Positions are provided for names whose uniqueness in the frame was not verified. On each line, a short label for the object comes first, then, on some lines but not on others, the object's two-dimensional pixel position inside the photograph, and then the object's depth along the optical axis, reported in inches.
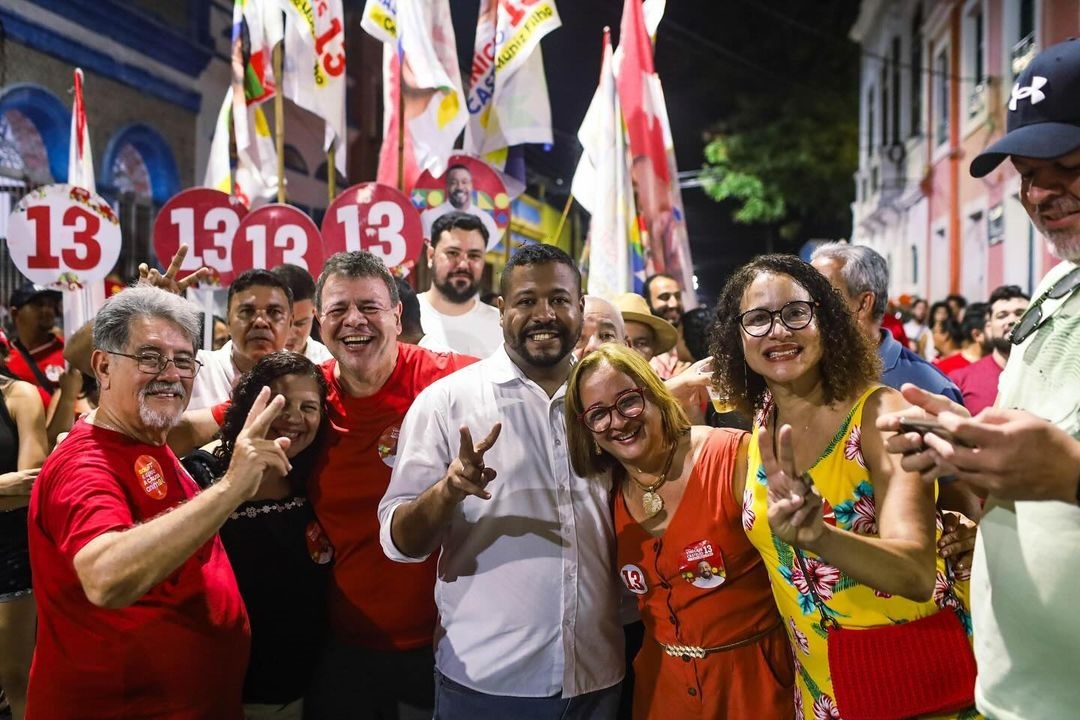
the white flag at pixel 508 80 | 299.1
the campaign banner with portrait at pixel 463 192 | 296.2
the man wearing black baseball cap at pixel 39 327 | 269.1
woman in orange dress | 108.1
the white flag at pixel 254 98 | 292.7
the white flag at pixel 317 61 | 279.9
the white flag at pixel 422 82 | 283.0
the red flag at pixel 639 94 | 302.5
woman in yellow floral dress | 84.7
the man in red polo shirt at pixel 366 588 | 131.5
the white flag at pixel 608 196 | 270.4
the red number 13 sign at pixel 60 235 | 243.6
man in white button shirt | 114.4
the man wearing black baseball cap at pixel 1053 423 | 71.5
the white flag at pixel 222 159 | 328.8
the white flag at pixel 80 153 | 308.5
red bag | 93.1
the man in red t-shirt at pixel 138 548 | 91.7
